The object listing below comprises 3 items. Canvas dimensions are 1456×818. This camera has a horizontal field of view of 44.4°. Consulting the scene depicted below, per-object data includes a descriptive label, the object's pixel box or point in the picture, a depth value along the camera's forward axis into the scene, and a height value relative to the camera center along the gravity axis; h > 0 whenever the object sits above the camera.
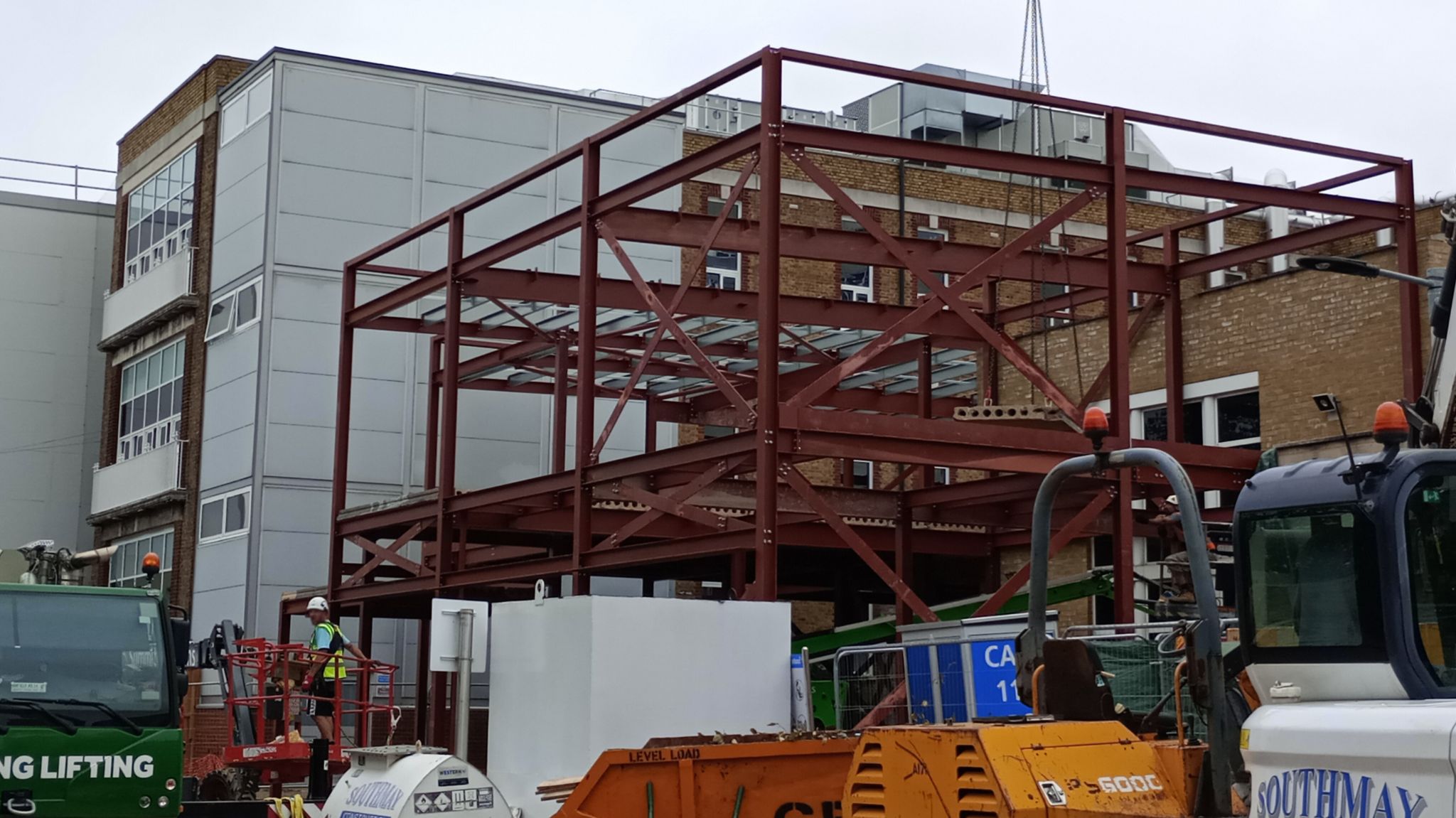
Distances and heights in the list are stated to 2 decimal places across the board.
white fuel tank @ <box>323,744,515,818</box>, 13.34 -0.99
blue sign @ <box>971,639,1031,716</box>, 16.41 -0.12
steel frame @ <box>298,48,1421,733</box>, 19.30 +4.36
